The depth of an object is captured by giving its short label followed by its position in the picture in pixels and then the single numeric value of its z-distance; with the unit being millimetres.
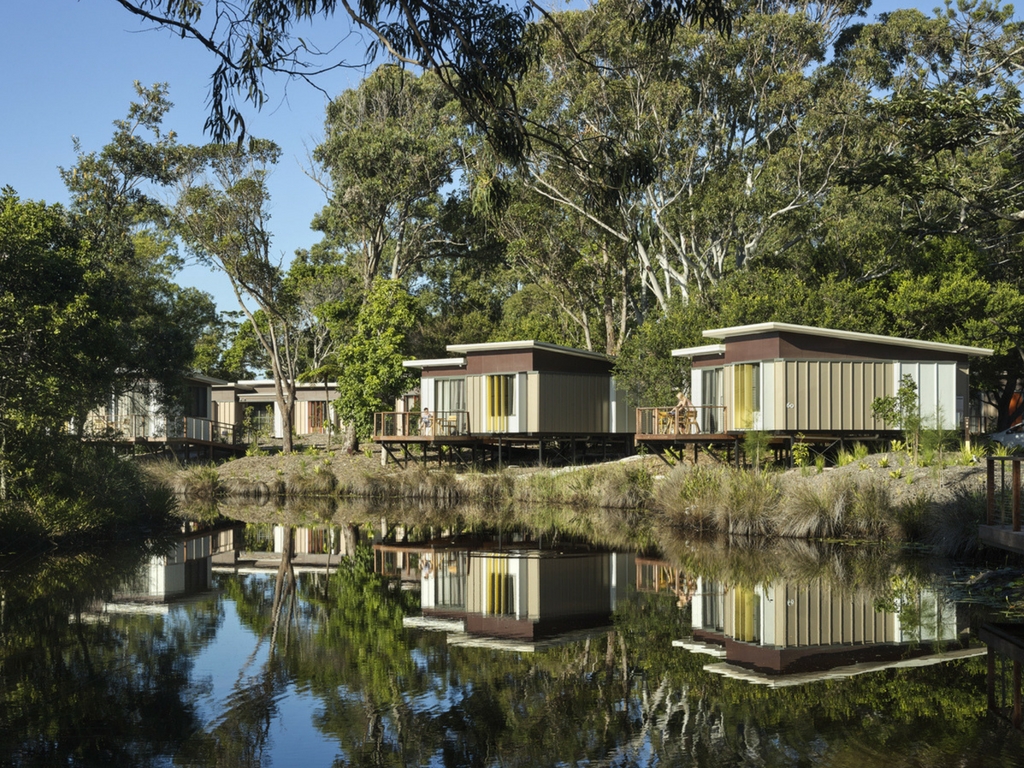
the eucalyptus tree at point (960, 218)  30109
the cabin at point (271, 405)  43906
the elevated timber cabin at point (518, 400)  30281
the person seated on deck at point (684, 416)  26500
